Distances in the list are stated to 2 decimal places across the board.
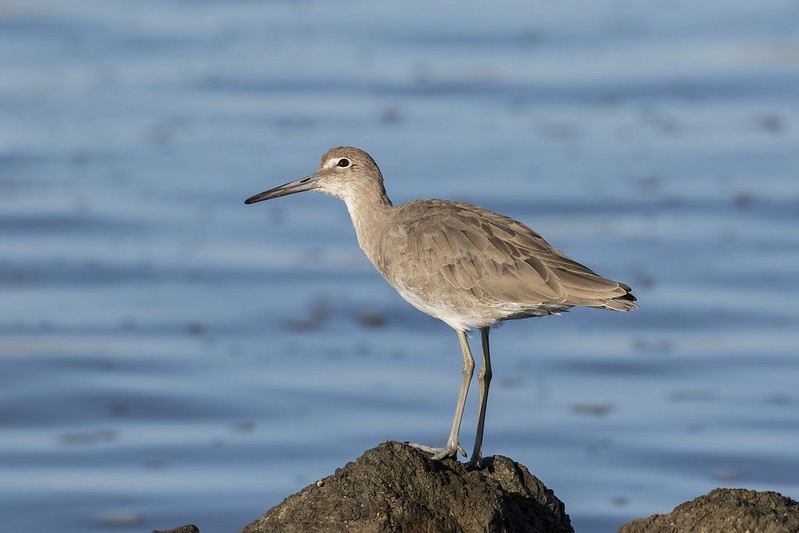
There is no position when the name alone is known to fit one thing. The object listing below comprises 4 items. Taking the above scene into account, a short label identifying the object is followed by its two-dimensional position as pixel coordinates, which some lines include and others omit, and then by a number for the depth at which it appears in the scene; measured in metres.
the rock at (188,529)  13.98
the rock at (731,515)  13.04
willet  15.59
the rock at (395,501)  13.48
